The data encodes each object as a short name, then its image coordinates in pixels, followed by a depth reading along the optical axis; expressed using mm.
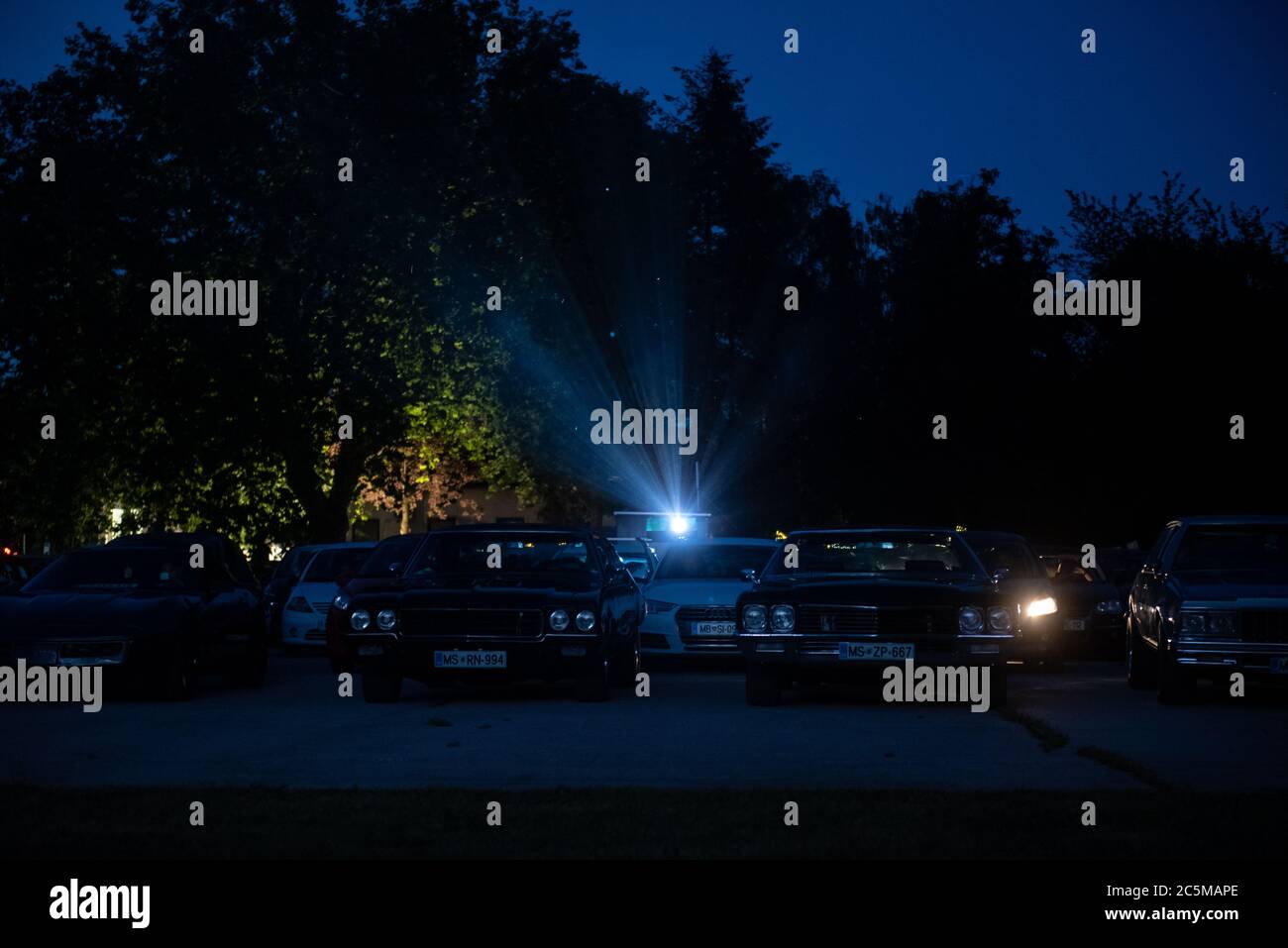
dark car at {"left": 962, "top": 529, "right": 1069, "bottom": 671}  21531
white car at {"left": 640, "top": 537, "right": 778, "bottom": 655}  22234
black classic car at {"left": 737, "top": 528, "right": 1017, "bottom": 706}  16297
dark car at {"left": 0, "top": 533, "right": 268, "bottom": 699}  17406
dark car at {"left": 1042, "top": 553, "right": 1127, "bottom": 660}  26844
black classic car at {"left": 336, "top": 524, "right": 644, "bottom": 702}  16953
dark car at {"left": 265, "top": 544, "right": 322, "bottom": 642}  32688
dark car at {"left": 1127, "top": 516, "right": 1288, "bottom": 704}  16516
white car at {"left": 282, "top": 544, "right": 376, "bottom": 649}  28297
